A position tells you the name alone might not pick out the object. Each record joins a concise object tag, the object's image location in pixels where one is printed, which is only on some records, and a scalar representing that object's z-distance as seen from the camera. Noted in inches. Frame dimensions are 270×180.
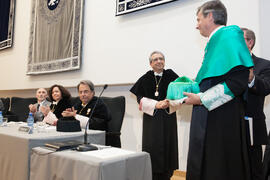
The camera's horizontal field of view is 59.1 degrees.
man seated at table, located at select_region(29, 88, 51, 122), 110.0
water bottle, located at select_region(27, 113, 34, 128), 83.8
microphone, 58.6
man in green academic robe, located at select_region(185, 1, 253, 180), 50.9
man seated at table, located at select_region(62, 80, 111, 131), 105.6
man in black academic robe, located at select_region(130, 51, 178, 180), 101.3
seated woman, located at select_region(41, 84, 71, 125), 131.0
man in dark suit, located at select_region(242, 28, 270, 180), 71.2
